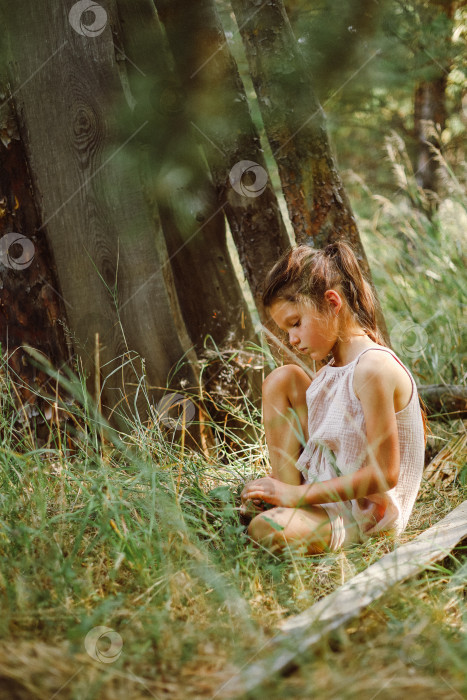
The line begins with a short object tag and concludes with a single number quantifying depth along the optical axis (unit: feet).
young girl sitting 5.85
